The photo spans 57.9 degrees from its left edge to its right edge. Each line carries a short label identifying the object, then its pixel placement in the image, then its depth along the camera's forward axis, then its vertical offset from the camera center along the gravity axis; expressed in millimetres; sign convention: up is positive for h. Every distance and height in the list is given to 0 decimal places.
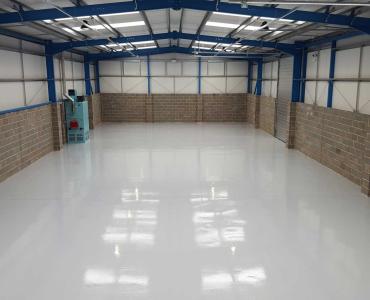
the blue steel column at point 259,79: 18984 +676
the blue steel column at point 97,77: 21047 +822
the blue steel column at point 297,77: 12711 +535
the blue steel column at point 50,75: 12531 +555
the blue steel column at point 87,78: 18797 +674
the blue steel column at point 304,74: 12484 +617
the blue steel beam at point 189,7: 7543 +1787
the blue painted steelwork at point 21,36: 9438 +1650
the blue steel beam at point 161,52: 18186 +2053
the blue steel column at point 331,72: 10281 +593
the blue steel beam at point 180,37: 12531 +1896
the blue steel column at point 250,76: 21222 +942
